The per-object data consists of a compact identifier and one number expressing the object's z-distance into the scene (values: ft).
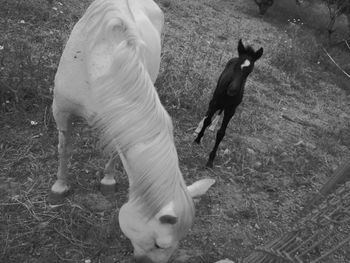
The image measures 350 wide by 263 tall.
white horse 5.90
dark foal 12.21
